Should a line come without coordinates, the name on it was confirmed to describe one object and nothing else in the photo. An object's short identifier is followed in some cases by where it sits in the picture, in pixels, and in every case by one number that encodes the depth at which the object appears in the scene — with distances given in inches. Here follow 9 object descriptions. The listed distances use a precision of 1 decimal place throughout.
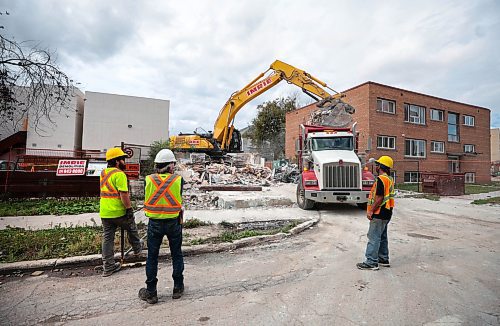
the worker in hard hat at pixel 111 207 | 166.6
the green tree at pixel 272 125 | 1445.6
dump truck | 350.3
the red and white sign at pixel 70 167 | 415.5
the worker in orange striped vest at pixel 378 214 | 173.2
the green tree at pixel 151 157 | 575.5
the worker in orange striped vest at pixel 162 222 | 134.2
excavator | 584.4
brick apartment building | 827.4
